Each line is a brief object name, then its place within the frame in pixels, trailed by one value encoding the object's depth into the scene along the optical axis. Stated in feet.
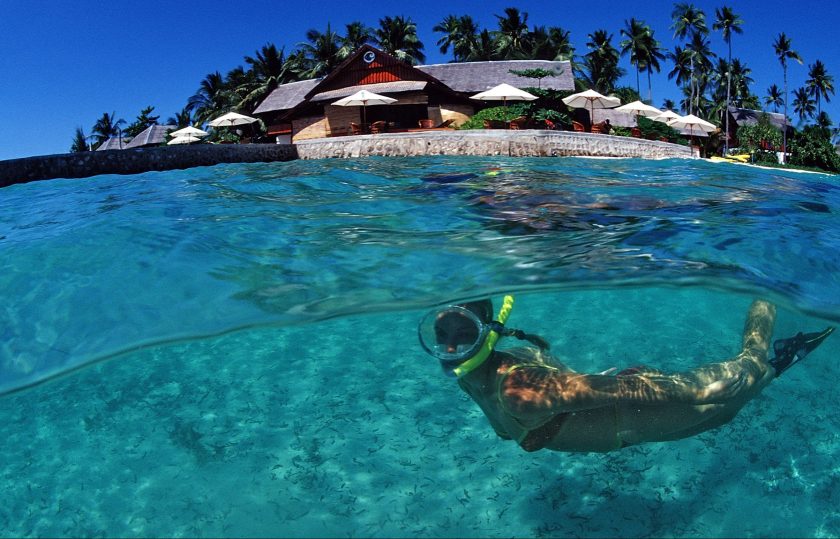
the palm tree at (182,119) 211.57
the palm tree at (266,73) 160.76
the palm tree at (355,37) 170.81
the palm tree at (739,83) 231.50
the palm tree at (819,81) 253.44
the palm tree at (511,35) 185.26
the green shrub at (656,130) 97.14
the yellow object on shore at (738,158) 94.60
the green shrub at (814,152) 112.88
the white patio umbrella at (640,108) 97.96
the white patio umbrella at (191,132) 116.47
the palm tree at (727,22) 200.34
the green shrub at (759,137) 130.93
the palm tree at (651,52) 200.99
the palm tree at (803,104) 269.30
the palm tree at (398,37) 180.34
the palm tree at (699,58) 211.20
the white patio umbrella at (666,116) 101.10
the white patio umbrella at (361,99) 91.76
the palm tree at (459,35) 197.77
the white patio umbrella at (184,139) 121.90
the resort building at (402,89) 109.19
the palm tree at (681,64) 217.36
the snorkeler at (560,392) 11.94
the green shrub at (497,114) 88.43
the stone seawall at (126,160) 40.05
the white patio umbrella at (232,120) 112.16
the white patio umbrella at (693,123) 100.83
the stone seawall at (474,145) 71.46
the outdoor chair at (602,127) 89.56
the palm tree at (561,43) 185.47
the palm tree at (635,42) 200.34
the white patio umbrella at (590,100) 94.94
